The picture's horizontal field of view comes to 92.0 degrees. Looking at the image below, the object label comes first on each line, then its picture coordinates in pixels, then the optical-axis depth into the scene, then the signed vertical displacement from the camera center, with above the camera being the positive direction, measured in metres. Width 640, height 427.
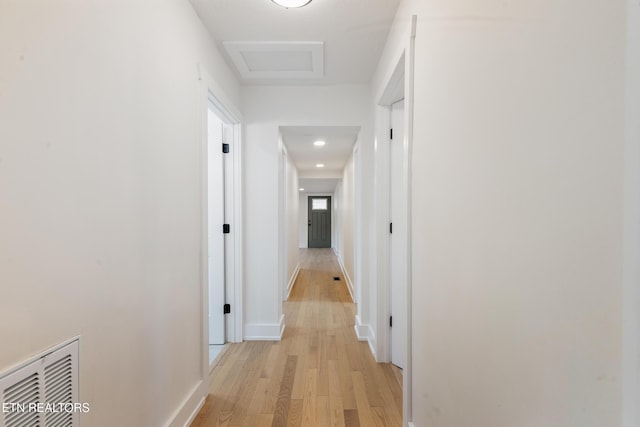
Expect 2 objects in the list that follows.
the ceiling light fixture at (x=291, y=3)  1.73 +1.19
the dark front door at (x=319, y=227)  11.64 -0.57
